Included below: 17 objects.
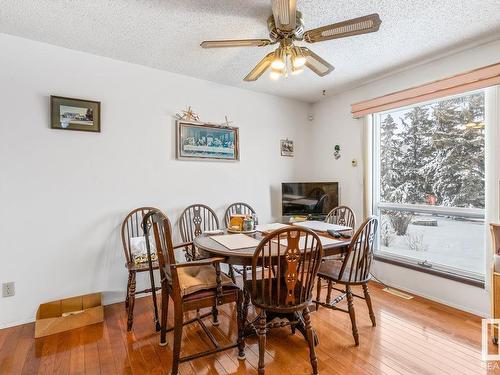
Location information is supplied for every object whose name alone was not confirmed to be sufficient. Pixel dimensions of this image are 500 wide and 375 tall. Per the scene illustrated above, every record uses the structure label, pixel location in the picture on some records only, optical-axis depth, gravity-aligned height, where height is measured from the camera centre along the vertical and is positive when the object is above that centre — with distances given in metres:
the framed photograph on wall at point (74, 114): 2.43 +0.66
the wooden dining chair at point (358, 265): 1.97 -0.61
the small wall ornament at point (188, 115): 3.09 +0.80
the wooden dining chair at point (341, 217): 3.02 -0.37
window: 2.56 +0.00
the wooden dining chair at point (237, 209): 3.30 -0.30
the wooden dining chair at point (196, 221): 3.04 -0.40
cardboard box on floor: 2.16 -1.07
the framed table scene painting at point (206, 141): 3.10 +0.52
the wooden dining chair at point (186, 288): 1.65 -0.65
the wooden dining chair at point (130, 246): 2.25 -0.56
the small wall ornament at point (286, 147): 3.94 +0.54
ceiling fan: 1.56 +0.92
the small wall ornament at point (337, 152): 3.77 +0.45
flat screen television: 3.52 -0.17
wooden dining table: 1.69 -0.43
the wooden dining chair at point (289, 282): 1.59 -0.59
